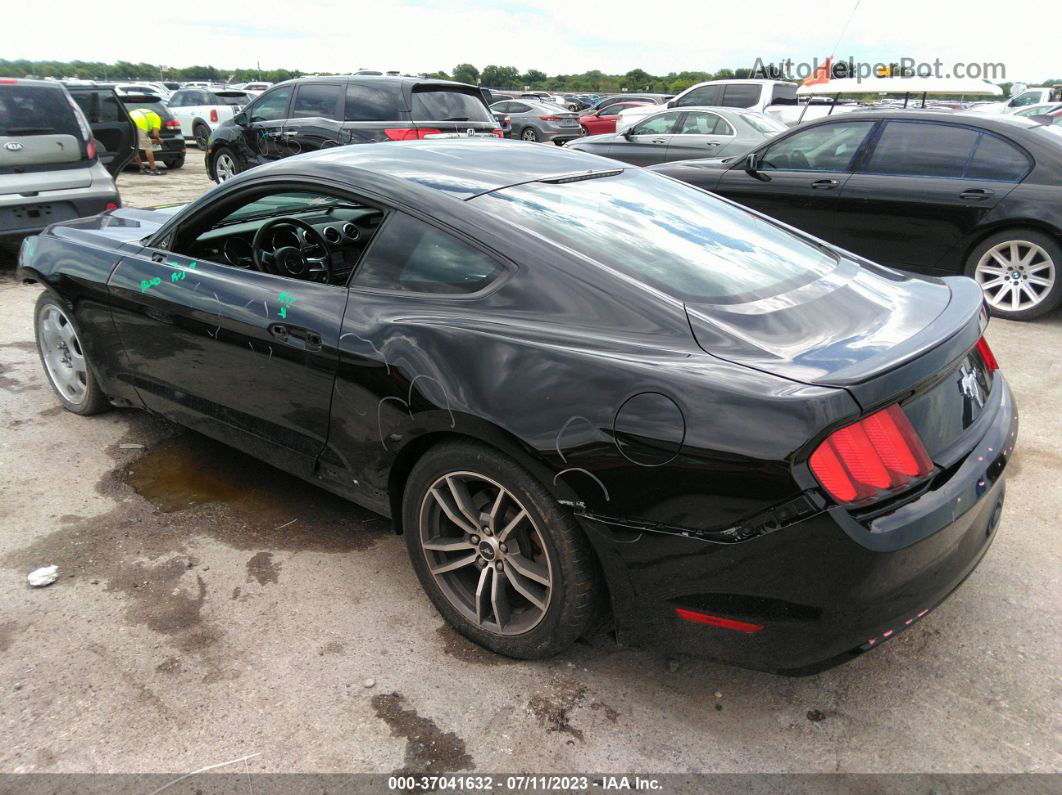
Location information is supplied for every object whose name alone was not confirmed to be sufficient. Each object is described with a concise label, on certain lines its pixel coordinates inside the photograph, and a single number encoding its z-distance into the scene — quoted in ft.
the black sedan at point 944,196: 19.16
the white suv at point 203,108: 70.95
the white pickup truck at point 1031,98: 71.97
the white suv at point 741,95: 44.70
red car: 74.28
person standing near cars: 51.52
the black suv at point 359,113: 30.71
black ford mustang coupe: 6.45
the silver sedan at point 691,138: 35.83
